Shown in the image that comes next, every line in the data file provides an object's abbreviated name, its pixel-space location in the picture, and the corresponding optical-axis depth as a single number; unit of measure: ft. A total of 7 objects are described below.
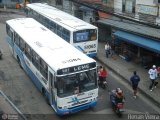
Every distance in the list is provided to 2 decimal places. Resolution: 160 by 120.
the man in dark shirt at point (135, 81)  62.76
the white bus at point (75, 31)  81.30
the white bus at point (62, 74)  53.83
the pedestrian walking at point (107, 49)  87.15
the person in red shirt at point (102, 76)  67.79
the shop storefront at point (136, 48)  73.55
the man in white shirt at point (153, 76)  65.18
